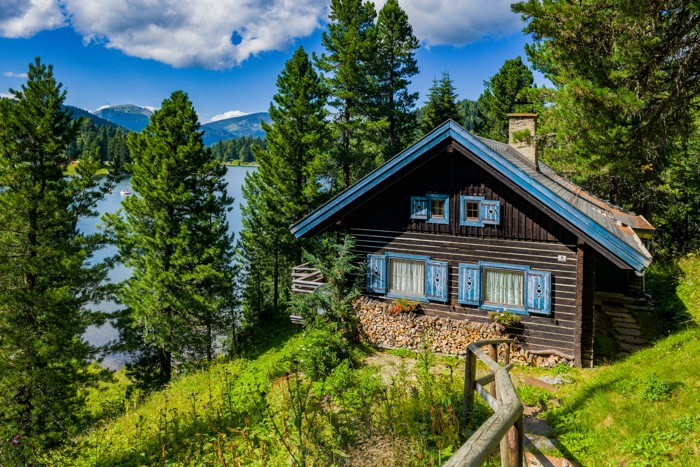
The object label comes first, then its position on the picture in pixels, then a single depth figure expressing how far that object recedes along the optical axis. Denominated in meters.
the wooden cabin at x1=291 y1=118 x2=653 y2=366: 11.81
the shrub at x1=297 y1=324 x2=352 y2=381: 10.65
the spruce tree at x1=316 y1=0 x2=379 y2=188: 27.62
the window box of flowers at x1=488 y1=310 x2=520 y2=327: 12.37
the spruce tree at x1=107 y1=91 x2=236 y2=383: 19.16
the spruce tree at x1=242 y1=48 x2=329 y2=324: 24.19
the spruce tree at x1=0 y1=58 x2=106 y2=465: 13.46
